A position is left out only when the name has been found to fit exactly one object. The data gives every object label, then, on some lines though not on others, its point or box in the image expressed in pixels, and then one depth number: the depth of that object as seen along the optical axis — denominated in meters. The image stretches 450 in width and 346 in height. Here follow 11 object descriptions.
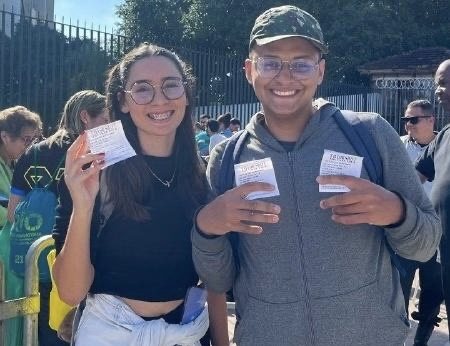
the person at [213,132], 10.96
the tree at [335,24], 26.22
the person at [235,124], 12.16
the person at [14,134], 4.82
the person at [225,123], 12.11
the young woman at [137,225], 2.24
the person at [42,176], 3.93
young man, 2.10
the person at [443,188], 3.90
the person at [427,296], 5.34
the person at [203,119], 13.69
